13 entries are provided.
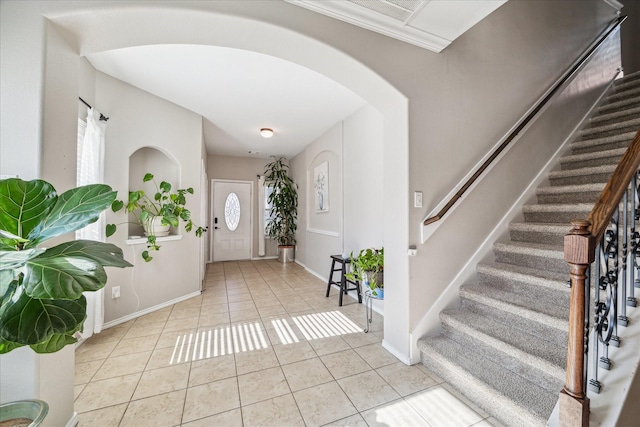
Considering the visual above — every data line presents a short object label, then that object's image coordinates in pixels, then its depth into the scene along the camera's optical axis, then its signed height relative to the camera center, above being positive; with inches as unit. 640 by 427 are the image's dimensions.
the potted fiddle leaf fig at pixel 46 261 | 27.5 -5.2
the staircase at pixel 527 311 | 58.6 -26.0
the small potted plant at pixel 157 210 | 119.0 +3.4
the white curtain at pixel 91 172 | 93.4 +16.6
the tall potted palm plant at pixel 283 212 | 241.2 +5.0
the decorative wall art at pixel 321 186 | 179.6 +22.5
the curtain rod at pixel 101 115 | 95.1 +41.7
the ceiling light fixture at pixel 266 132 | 175.8 +58.3
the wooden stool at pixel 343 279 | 130.7 -32.9
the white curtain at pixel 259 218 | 265.6 -0.8
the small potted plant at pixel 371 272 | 100.0 -21.9
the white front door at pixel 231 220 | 251.7 -2.8
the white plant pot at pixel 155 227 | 125.3 -5.1
